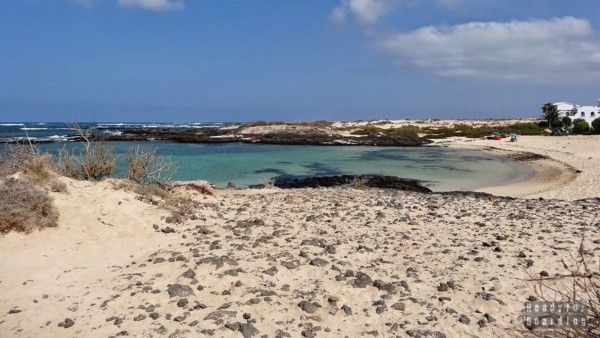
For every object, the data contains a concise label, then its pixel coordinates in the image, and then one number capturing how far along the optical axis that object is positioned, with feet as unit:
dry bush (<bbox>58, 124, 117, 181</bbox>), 38.73
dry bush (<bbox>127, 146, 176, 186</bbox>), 42.16
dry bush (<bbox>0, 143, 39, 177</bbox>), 31.89
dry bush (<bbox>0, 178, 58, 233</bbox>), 27.27
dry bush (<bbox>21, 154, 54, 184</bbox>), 30.96
